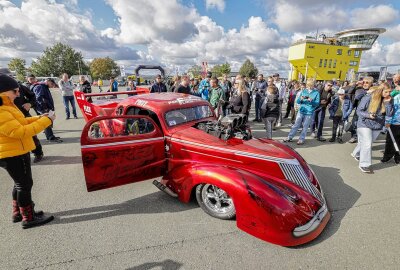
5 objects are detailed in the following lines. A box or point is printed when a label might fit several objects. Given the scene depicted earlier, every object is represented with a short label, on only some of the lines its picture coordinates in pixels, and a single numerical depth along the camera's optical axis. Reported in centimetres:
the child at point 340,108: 603
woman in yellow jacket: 221
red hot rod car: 231
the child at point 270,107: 572
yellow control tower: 4947
